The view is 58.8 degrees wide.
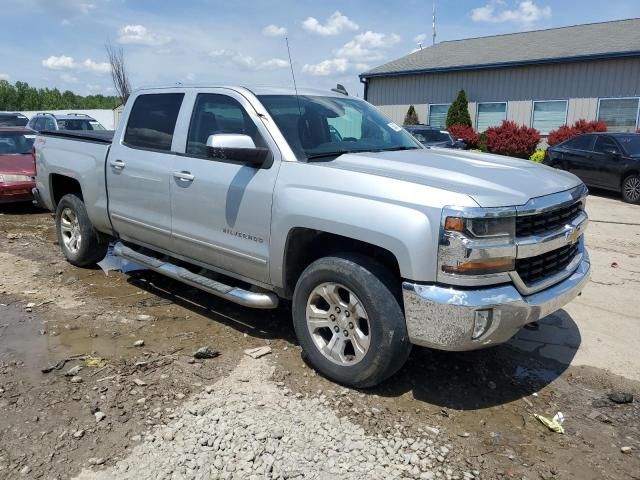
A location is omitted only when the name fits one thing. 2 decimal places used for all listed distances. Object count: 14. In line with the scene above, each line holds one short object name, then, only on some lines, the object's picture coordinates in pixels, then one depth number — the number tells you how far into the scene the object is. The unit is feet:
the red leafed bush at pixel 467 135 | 75.00
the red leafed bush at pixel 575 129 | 63.10
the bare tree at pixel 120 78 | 111.75
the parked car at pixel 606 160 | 41.50
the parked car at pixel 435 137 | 55.36
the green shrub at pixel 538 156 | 63.67
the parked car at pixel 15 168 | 33.12
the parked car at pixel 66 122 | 54.70
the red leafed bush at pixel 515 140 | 69.26
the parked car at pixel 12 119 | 68.98
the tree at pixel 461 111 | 77.71
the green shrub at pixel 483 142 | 74.08
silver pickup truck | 10.65
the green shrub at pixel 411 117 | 84.33
